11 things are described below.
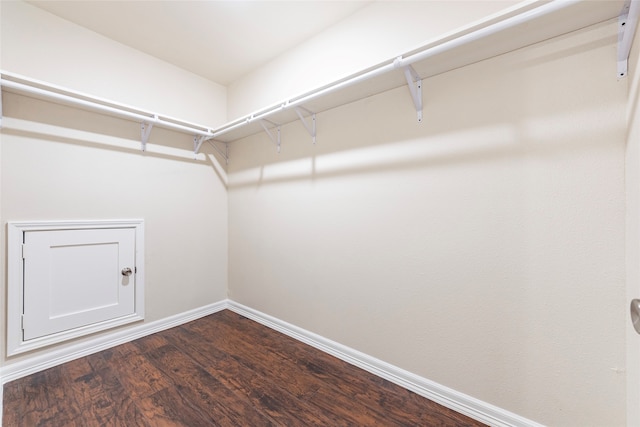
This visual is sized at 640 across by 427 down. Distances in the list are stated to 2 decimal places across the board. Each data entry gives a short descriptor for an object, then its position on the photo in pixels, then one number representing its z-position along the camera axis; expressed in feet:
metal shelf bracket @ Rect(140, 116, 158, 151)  6.73
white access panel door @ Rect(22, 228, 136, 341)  5.32
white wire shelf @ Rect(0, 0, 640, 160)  3.05
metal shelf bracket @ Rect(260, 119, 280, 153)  7.01
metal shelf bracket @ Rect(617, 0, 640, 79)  2.77
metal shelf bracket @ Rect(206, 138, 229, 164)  8.48
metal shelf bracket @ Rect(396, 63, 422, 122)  4.39
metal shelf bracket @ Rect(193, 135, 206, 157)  7.77
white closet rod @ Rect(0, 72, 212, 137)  4.69
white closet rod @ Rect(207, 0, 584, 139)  2.97
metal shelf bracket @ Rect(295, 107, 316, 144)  6.03
